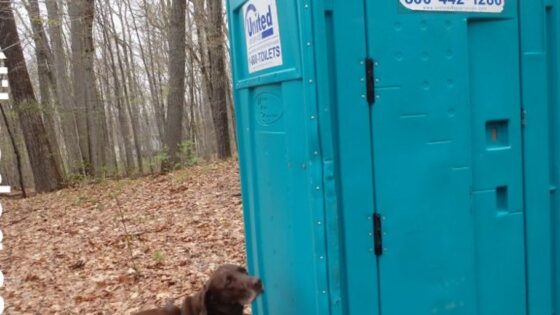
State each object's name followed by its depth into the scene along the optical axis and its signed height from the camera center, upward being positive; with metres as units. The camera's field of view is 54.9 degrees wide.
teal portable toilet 2.55 -0.27
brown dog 3.17 -1.06
